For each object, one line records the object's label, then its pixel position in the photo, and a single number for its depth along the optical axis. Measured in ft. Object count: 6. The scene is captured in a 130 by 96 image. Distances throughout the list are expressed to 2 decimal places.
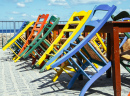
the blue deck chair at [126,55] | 11.75
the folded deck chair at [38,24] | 17.46
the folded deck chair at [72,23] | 10.98
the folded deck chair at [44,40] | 15.73
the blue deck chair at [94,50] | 9.30
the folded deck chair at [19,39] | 20.46
